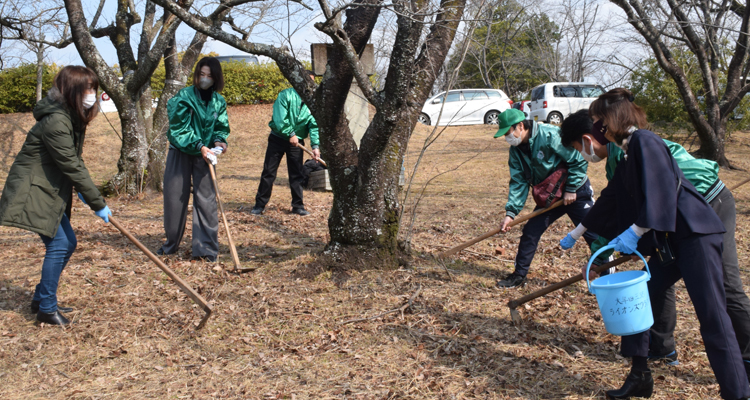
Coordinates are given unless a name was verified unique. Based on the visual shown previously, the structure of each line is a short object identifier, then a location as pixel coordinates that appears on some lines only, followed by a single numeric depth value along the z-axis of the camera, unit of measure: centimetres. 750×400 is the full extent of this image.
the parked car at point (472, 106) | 1692
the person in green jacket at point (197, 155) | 448
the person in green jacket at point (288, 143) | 652
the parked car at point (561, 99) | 1638
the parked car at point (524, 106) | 1780
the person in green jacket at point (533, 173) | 396
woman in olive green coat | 322
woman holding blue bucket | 231
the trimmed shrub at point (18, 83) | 1412
